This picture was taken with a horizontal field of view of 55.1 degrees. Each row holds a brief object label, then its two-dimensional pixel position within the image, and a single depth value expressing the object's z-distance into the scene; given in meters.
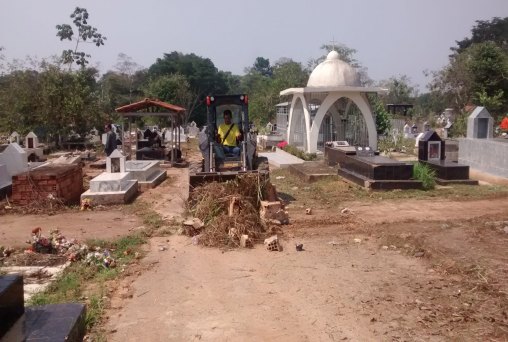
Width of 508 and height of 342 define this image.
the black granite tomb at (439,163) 13.23
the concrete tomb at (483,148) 14.58
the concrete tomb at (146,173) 13.11
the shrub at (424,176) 12.31
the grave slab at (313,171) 13.72
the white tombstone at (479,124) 16.53
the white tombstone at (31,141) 19.75
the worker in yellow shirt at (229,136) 10.85
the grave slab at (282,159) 17.41
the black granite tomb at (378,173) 12.16
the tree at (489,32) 55.88
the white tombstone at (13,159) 12.59
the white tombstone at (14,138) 21.19
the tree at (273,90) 37.41
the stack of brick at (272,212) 8.22
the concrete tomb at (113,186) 10.68
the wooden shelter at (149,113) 17.48
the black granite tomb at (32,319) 3.30
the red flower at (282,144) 23.26
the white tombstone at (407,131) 29.54
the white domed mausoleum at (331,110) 21.34
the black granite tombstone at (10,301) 3.29
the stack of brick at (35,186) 10.40
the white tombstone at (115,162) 12.12
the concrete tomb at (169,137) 29.81
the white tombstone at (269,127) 30.97
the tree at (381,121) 25.73
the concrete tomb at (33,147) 19.06
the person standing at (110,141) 17.09
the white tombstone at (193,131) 36.84
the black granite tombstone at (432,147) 14.75
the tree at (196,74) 50.53
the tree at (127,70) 53.44
